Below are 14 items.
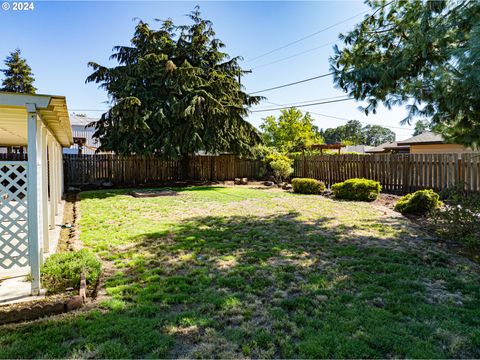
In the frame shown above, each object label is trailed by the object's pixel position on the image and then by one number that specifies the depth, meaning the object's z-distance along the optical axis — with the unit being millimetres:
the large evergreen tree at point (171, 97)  13305
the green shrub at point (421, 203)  7371
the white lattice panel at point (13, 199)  3314
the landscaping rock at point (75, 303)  2914
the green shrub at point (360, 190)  9945
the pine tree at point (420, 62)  3660
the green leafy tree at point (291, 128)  31016
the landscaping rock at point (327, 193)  11548
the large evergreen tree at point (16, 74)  24266
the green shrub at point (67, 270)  3441
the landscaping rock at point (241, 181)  16078
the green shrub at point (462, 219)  4908
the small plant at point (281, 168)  14867
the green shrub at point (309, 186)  12000
